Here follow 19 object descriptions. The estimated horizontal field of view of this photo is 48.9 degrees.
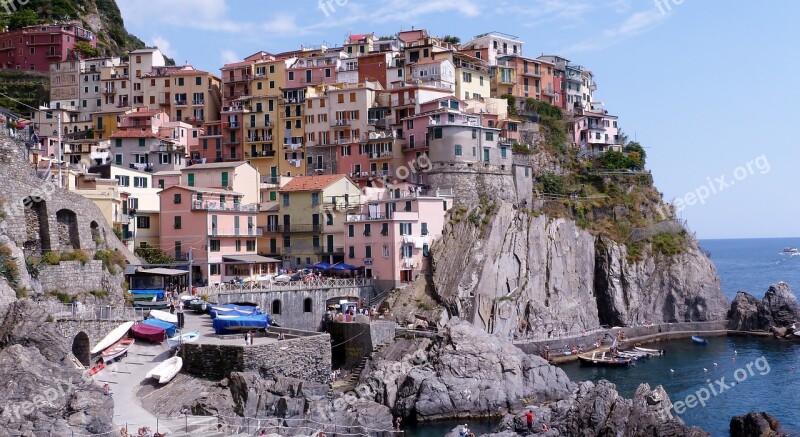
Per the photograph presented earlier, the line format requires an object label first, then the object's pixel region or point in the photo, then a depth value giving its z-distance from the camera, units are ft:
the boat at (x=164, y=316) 152.97
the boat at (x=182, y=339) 144.87
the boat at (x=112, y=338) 135.54
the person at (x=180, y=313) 156.56
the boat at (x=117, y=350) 136.98
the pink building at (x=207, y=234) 214.48
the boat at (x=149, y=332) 145.38
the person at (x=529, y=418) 144.81
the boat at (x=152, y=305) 169.37
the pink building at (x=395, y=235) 223.10
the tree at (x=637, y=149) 321.36
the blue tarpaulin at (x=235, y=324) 156.04
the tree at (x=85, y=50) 366.22
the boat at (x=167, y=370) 131.34
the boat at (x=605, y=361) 218.38
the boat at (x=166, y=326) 148.66
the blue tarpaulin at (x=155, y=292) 180.71
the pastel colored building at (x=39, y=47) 368.48
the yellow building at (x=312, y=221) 238.68
